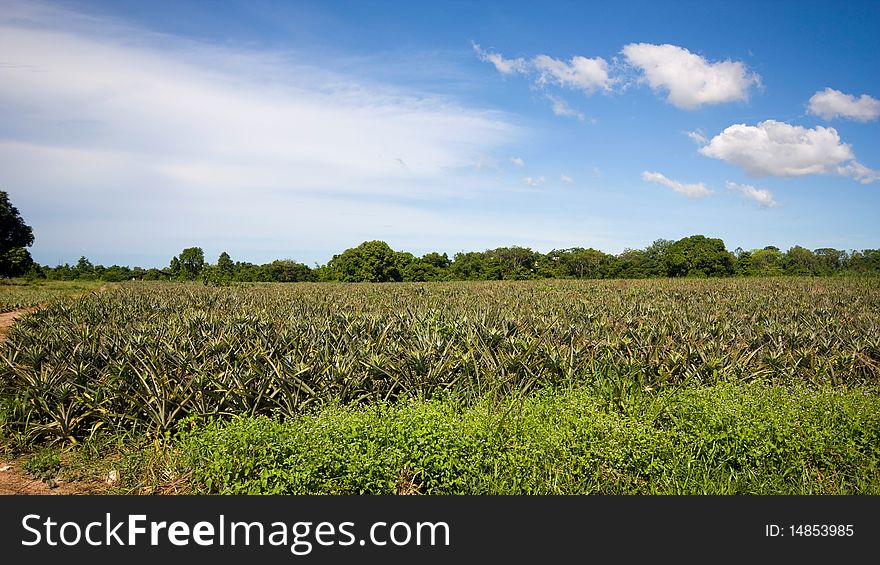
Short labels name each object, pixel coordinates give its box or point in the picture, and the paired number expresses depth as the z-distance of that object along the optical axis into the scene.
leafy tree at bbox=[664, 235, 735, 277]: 84.00
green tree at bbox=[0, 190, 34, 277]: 55.00
